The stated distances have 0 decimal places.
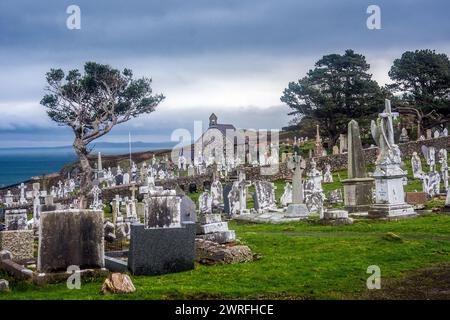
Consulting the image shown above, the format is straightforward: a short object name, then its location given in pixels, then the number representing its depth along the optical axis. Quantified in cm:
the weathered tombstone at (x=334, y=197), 2499
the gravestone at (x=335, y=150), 4678
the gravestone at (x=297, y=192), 1983
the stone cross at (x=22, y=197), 3962
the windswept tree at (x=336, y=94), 5244
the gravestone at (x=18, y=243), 1296
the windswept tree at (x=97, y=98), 4420
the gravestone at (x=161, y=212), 1024
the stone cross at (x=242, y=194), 2308
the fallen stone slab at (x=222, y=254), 1098
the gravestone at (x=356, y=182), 2036
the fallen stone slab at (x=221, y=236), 1312
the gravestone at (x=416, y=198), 2114
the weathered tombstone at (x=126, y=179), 4298
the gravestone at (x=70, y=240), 966
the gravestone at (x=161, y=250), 1002
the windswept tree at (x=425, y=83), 5631
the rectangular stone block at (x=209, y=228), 1359
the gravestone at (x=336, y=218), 1655
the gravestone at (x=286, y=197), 2662
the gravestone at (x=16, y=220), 1495
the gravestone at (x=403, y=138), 5038
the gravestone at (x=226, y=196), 2331
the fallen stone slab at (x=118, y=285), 816
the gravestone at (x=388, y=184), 1777
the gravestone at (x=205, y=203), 2451
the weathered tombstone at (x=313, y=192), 2239
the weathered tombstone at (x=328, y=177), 3500
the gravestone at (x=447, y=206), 1818
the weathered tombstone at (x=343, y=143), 4835
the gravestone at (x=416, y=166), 3122
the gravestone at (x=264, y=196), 2319
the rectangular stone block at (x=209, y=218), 1391
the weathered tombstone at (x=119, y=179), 4373
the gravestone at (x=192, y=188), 3828
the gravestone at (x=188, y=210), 1518
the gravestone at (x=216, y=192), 2596
